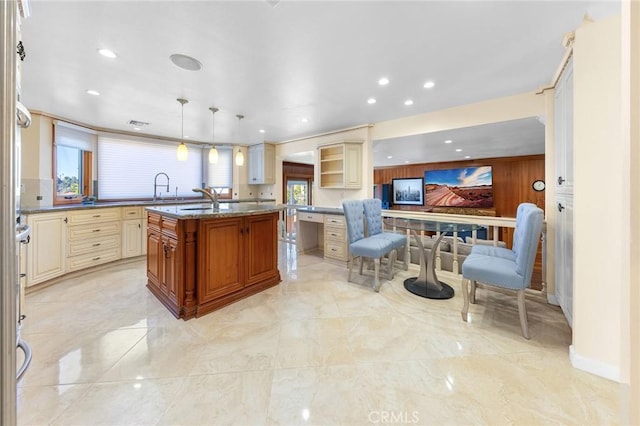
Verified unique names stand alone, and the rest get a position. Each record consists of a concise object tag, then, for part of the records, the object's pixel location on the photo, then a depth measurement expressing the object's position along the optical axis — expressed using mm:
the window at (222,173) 5594
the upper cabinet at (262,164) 5441
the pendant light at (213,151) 3179
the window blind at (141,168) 4281
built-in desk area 3916
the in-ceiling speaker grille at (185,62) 2082
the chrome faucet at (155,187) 4837
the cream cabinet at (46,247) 2832
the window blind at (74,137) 3559
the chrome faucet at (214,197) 2801
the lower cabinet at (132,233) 3943
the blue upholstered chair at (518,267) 1885
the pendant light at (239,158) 3396
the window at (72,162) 3596
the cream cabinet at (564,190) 2020
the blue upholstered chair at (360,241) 2879
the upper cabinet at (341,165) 4152
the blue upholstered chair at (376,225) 3264
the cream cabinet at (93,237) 3326
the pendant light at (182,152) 2793
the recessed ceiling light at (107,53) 1983
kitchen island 2275
